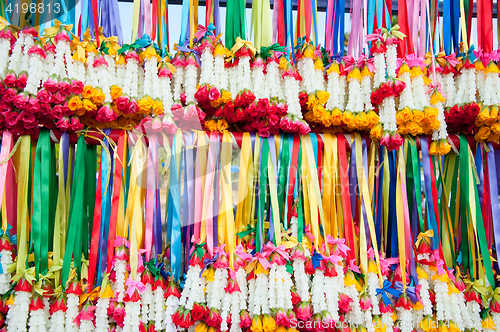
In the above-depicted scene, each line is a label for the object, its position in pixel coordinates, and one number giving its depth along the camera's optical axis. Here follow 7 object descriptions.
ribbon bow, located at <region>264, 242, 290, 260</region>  0.79
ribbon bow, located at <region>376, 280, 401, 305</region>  0.82
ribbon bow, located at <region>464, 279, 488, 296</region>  0.86
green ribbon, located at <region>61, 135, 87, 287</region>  0.77
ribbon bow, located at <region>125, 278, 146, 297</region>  0.75
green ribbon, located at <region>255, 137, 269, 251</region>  0.84
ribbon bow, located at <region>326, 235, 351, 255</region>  0.83
